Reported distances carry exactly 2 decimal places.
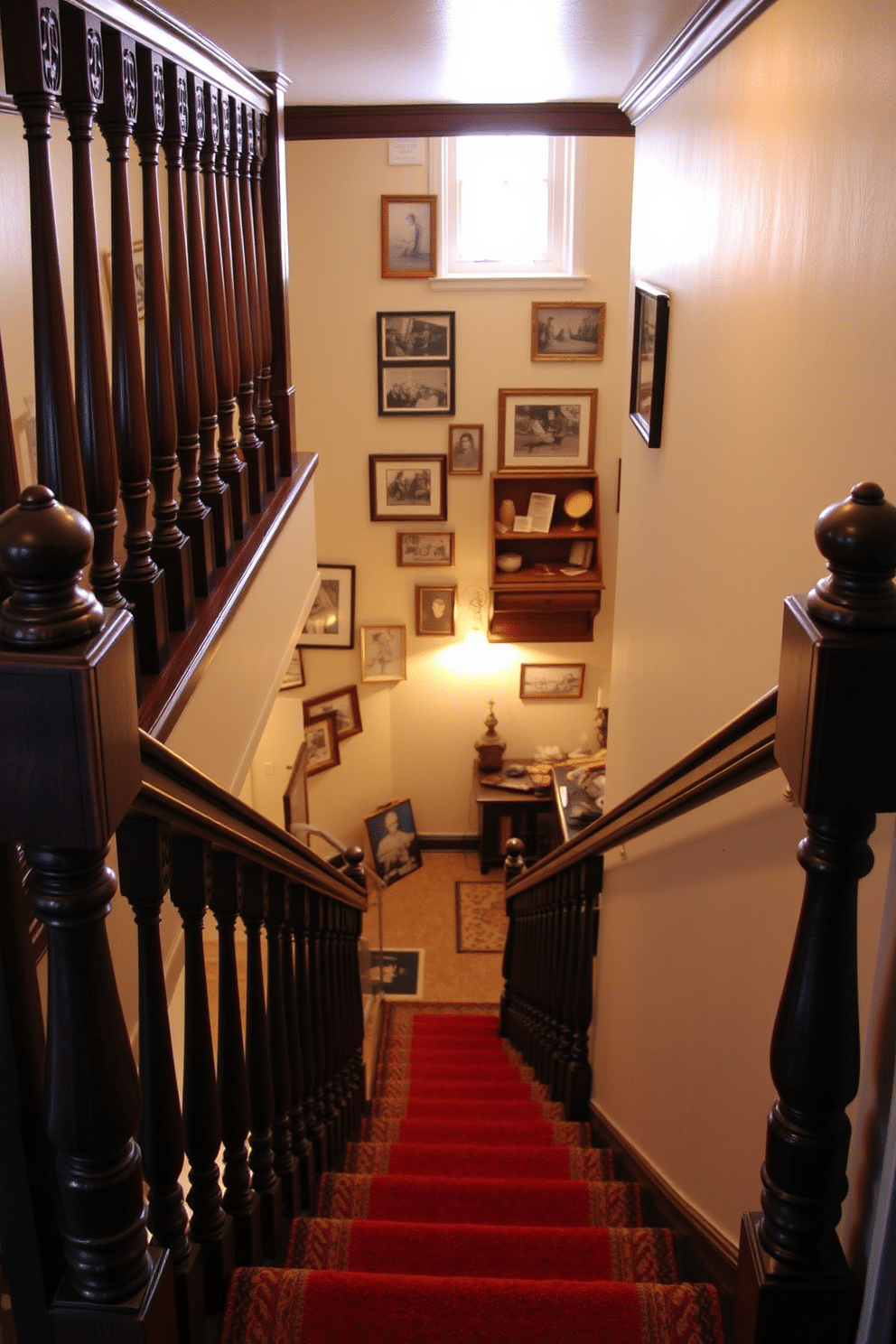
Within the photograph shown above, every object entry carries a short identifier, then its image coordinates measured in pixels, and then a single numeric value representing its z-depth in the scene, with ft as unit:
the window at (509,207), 23.80
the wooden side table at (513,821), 26.55
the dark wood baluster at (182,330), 7.23
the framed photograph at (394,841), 27.45
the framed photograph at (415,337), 24.34
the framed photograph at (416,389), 24.72
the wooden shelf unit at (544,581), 25.57
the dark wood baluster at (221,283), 8.29
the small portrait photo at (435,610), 26.37
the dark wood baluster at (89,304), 5.44
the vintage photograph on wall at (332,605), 26.27
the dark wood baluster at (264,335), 10.53
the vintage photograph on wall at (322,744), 26.53
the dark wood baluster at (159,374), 6.57
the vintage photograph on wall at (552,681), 27.27
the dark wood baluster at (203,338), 7.72
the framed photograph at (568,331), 24.34
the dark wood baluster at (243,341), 9.17
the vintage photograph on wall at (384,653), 26.71
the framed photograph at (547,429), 24.97
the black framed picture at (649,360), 10.64
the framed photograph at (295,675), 26.12
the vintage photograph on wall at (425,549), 26.00
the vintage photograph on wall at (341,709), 26.55
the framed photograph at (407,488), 25.30
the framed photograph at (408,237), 23.68
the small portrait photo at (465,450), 25.25
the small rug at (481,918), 25.08
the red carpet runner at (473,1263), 5.01
